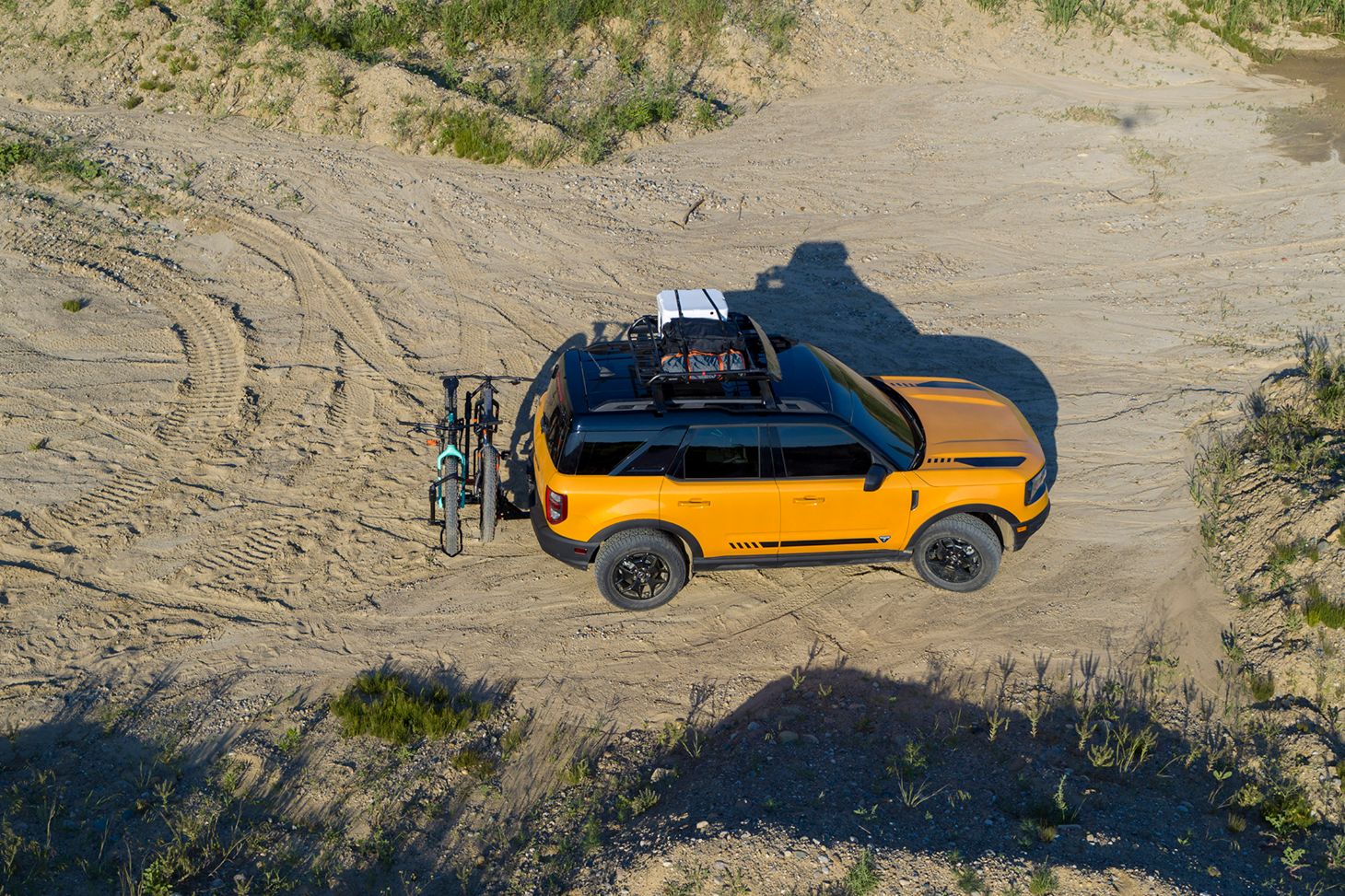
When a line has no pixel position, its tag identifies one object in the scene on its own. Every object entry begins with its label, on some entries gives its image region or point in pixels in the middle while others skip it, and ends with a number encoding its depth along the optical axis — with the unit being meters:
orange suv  8.53
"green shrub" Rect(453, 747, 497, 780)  7.55
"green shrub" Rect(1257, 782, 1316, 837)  7.26
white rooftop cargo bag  9.70
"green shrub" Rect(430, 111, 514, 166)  17.25
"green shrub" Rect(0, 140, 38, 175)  15.71
